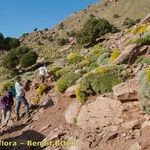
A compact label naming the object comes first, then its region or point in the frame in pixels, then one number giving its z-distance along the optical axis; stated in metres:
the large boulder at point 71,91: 8.16
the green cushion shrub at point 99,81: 7.15
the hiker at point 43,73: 10.19
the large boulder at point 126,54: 8.98
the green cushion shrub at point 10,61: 18.53
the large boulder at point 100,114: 6.48
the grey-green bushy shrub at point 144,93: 5.79
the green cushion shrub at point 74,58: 12.30
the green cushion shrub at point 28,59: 17.63
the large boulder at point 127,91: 6.26
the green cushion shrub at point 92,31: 18.75
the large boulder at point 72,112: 7.29
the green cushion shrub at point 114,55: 9.46
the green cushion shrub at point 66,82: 8.75
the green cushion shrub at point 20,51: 19.21
